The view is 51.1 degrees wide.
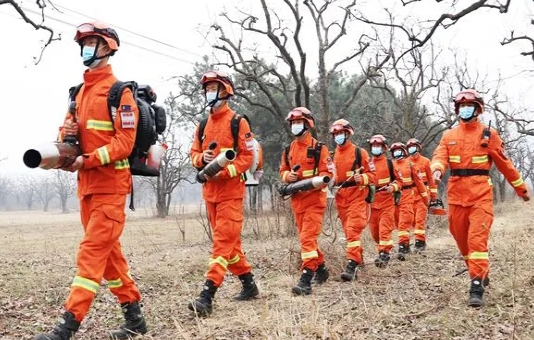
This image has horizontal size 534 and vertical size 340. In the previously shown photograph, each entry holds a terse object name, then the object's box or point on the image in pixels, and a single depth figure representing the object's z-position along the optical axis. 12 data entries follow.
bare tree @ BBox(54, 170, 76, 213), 83.06
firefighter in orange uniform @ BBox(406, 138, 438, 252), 11.76
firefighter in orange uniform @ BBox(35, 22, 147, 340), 4.43
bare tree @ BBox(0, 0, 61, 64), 8.77
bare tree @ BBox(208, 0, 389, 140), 19.72
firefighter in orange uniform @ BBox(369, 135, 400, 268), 9.49
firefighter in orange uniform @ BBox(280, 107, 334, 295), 6.93
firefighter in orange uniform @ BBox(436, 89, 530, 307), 5.97
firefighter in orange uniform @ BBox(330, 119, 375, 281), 7.86
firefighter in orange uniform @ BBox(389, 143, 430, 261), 10.90
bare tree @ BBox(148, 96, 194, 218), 41.28
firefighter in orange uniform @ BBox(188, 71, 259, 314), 5.72
